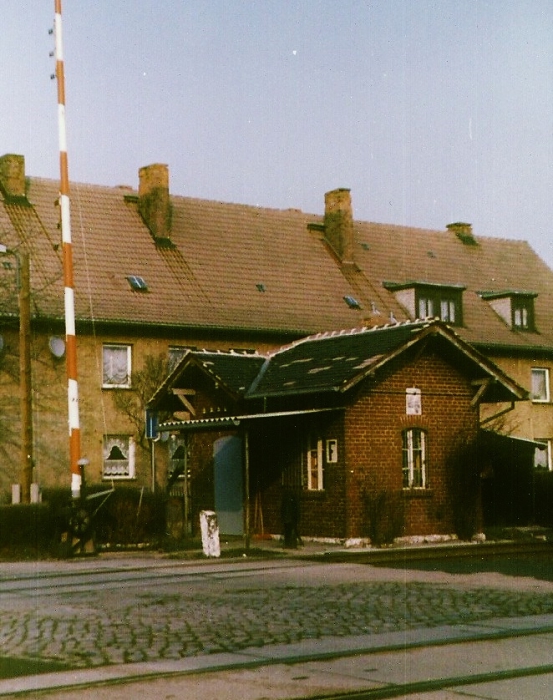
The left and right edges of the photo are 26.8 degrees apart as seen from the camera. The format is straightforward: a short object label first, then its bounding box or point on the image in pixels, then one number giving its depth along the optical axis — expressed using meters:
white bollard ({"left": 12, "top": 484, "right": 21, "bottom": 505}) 29.27
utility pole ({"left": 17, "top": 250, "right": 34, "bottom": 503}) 28.91
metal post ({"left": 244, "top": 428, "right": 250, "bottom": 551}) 23.48
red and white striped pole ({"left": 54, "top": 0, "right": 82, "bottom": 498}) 22.78
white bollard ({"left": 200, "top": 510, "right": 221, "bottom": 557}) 22.73
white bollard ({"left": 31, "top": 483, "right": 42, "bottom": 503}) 28.05
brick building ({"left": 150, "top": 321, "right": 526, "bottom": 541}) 25.17
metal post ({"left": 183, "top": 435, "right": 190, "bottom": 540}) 27.91
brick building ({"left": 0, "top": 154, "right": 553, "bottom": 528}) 36.50
